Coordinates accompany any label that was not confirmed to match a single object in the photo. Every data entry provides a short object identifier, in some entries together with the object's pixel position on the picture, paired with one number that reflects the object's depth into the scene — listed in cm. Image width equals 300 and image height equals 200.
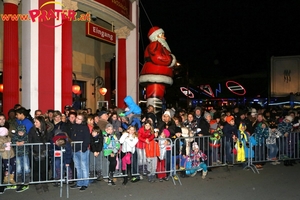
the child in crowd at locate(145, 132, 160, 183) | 688
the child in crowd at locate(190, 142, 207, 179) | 734
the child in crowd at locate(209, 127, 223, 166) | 787
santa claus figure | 997
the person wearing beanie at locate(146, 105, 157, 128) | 810
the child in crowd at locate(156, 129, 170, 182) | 705
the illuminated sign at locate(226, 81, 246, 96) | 3588
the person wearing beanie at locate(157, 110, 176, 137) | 738
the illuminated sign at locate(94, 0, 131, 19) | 1318
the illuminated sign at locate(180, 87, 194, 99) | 3466
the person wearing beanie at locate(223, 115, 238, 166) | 808
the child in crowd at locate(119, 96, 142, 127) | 855
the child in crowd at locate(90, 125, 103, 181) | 646
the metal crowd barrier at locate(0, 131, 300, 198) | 638
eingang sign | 1166
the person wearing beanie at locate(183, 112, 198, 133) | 805
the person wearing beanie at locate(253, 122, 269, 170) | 863
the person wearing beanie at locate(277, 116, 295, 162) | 902
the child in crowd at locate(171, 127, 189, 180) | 731
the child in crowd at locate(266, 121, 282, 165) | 874
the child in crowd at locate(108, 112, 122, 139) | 772
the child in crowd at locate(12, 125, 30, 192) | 620
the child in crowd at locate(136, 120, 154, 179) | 682
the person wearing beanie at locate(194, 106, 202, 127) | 848
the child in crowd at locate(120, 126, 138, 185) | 680
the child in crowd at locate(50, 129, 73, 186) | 616
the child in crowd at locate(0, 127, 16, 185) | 604
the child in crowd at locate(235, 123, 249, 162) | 799
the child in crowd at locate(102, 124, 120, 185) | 666
